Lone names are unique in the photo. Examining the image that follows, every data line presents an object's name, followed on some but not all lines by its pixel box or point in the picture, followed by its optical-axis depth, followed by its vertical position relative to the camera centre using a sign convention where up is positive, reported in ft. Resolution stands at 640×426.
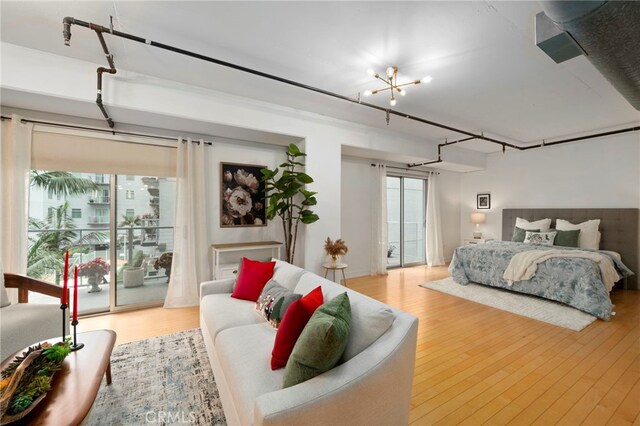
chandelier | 8.77 +4.75
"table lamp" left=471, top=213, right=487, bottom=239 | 21.23 -0.44
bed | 11.12 -2.62
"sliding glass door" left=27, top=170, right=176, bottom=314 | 10.45 -0.98
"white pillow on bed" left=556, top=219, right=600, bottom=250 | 15.20 -1.13
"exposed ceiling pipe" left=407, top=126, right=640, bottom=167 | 13.94 +4.42
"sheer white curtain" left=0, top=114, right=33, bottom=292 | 9.15 +0.56
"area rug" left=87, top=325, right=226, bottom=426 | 5.62 -4.32
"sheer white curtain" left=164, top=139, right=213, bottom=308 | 12.03 -0.75
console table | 12.08 -1.87
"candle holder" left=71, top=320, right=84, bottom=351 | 5.39 -2.77
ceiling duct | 3.90 +3.02
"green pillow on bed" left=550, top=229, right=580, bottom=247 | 15.34 -1.42
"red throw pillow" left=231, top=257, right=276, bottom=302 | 8.63 -2.22
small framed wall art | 21.61 +1.04
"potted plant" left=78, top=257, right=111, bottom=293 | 11.30 -2.58
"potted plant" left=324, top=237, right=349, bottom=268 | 13.30 -1.87
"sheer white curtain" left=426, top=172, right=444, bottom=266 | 21.31 -0.62
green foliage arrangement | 3.68 -2.62
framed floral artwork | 13.32 +0.82
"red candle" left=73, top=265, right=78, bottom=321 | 4.98 -1.70
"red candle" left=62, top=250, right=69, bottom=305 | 4.93 -1.26
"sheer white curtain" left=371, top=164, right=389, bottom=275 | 18.49 -0.98
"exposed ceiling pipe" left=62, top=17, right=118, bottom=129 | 6.24 +4.37
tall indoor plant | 12.15 +0.80
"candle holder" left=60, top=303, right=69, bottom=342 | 5.11 -1.94
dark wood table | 3.74 -2.88
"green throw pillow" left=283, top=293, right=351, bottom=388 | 3.86 -2.05
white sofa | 3.40 -2.60
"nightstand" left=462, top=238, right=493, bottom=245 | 21.07 -2.15
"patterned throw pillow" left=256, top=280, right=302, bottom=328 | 6.39 -2.29
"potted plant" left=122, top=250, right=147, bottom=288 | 11.90 -2.72
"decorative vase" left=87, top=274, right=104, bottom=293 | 11.41 -3.03
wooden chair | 6.41 -2.79
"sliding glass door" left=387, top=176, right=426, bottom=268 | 20.57 -0.56
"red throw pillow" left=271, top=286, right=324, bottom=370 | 4.71 -2.15
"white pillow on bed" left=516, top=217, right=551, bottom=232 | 17.17 -0.71
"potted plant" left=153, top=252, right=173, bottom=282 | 12.51 -2.41
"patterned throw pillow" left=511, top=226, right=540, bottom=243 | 17.35 -1.36
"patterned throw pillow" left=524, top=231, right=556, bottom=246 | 15.94 -1.45
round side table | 13.05 -2.68
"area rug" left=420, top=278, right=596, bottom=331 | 10.49 -4.17
